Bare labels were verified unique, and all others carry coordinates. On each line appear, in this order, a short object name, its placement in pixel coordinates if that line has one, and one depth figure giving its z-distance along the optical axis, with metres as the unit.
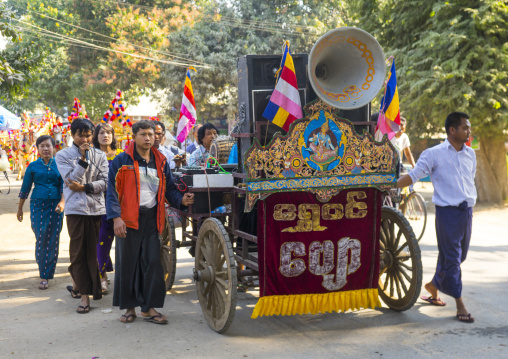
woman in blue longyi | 6.68
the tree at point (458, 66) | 12.48
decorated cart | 4.61
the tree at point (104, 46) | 29.25
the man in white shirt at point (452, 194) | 5.16
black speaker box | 5.11
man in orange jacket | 5.14
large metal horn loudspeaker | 4.70
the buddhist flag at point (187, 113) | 7.30
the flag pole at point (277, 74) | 4.55
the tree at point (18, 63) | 8.55
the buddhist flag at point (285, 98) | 4.54
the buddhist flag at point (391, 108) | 5.69
